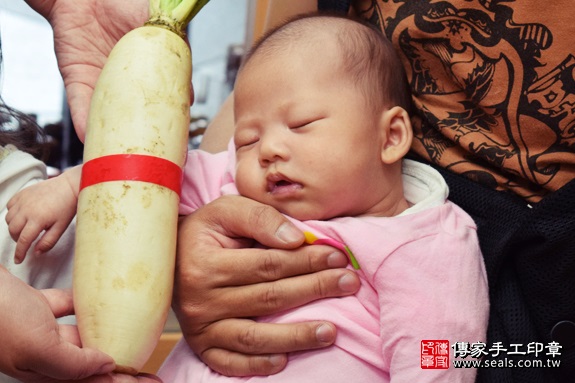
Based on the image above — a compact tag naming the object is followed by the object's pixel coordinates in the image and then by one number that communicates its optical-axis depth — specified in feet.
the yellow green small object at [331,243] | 3.00
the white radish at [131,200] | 2.70
